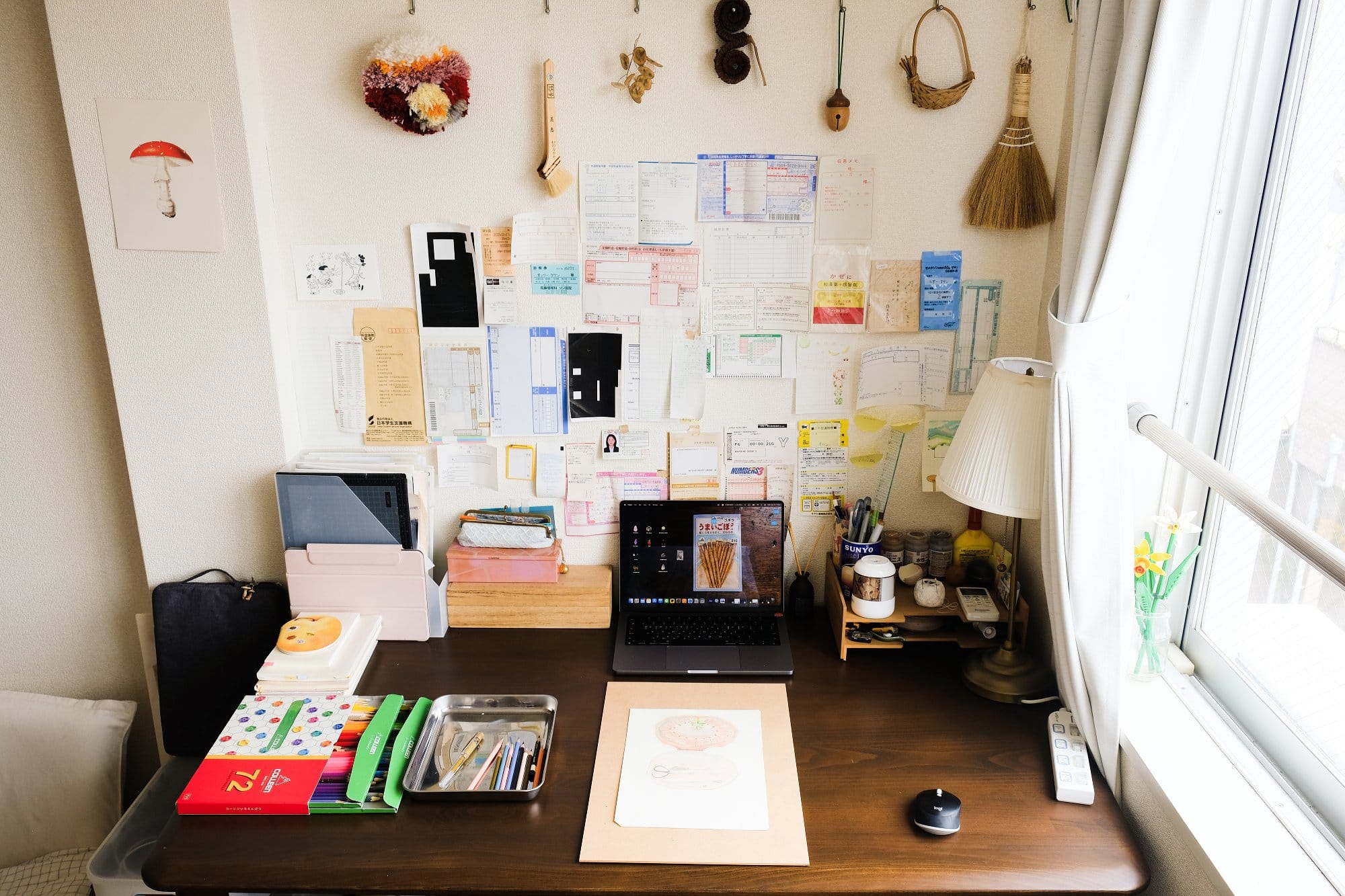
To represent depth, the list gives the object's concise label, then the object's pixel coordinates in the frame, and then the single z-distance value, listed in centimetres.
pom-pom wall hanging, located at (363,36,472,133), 169
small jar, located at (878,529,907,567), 198
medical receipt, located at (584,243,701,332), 188
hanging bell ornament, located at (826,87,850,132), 176
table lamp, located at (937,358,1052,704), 157
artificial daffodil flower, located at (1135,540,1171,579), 156
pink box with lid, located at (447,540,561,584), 196
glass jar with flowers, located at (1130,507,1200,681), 158
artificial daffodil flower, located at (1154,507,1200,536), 154
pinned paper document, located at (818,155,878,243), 182
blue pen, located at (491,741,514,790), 148
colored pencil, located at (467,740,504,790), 148
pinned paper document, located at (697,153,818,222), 183
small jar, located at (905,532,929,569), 198
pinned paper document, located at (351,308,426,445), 190
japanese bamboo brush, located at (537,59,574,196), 176
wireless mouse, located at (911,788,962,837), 136
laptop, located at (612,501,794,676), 196
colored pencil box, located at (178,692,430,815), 142
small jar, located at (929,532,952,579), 199
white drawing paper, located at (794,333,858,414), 193
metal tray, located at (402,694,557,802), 150
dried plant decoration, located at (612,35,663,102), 174
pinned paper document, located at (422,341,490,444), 193
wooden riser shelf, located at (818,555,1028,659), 183
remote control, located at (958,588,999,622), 180
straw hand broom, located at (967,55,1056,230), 178
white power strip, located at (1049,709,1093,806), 144
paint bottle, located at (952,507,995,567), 198
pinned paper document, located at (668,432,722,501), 199
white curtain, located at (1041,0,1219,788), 138
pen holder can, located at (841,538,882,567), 190
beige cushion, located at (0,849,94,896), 195
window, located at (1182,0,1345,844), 130
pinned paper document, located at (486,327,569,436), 192
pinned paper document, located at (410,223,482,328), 185
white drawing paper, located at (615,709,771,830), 141
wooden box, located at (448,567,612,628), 195
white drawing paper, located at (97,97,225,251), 170
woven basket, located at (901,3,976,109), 173
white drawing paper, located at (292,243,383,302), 186
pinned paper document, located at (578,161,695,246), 183
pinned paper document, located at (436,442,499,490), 199
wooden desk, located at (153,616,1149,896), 131
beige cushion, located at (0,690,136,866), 202
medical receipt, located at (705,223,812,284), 186
